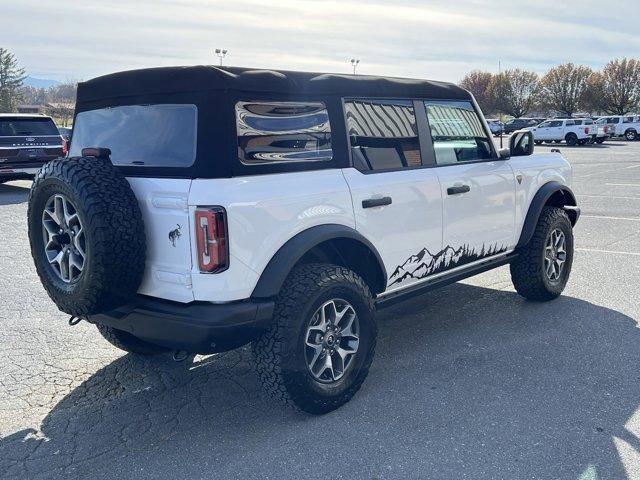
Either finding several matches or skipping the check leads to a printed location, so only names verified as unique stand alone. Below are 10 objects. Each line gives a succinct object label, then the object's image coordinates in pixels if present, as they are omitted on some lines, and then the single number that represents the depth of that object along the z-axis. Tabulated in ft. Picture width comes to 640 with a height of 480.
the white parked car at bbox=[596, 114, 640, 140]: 133.80
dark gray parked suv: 43.86
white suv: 10.25
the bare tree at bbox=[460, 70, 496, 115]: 258.16
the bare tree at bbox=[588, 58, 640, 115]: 212.13
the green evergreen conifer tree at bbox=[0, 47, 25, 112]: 215.31
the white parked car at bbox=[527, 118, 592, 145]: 120.06
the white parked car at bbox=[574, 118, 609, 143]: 119.75
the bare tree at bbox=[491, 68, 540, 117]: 248.50
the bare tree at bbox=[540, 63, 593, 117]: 228.02
